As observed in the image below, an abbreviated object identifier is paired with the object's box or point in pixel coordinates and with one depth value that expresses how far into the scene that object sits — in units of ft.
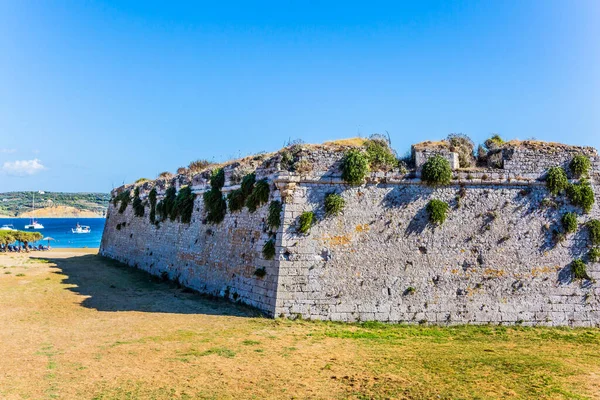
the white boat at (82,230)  400.26
